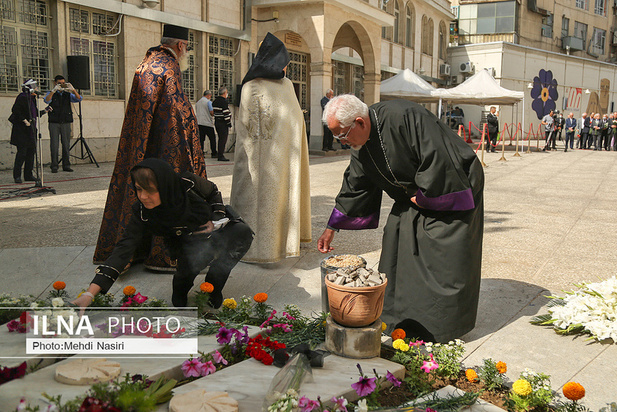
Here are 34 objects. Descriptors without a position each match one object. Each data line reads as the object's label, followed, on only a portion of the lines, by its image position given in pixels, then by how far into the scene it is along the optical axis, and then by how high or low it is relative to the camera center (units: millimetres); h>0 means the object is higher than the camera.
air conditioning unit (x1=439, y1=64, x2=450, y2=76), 32250 +2611
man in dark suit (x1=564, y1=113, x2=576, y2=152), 23891 -250
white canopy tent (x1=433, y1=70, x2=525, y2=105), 19859 +832
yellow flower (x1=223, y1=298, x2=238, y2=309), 3664 -1173
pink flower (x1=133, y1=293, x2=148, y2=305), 3473 -1091
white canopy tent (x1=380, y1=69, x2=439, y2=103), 20375 +987
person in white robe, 4961 -327
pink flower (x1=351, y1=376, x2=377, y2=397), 2697 -1239
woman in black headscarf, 3396 -734
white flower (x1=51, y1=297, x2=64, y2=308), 2938 -949
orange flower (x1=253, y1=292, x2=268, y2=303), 3608 -1119
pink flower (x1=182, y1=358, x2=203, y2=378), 2828 -1218
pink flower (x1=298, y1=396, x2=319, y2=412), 2457 -1202
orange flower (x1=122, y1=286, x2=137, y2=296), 3504 -1057
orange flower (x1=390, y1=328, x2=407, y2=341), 3295 -1213
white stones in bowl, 3138 -875
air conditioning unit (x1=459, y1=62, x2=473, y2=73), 32594 +2767
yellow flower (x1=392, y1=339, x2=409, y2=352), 3152 -1223
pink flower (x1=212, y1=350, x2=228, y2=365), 3012 -1241
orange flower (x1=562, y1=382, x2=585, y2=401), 2561 -1178
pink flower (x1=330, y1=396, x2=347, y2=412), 2534 -1240
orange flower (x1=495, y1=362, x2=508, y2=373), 2885 -1212
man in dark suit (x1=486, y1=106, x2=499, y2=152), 20547 -256
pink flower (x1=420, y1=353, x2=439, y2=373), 3004 -1267
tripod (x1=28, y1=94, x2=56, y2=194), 8477 -1094
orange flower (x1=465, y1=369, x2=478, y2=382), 2911 -1266
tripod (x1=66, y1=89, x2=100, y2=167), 12158 -744
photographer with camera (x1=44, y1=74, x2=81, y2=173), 11016 -102
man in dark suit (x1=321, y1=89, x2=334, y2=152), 17672 -766
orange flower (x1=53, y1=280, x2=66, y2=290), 3602 -1061
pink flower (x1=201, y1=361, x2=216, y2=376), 2873 -1241
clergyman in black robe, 3361 -493
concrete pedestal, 3158 -1207
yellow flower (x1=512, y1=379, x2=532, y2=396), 2666 -1214
